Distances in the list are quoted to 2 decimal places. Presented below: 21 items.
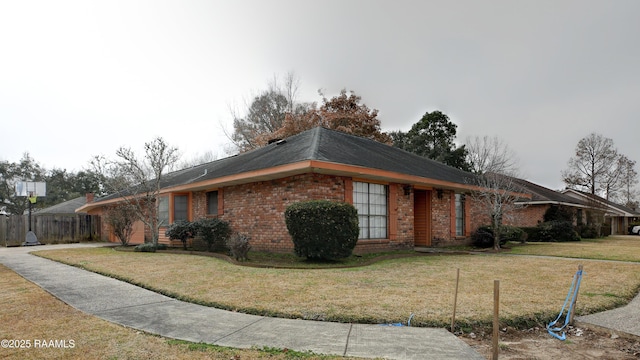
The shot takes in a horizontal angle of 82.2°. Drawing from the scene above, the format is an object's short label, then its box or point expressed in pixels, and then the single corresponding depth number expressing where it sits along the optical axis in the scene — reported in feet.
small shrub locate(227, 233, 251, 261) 31.55
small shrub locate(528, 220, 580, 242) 66.74
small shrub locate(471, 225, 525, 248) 48.06
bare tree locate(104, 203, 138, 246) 52.13
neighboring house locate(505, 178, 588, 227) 74.12
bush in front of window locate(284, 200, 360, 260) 29.30
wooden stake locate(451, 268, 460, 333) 13.30
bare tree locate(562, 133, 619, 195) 131.75
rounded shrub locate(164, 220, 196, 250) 42.77
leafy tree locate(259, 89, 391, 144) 88.79
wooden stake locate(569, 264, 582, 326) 14.28
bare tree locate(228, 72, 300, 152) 105.81
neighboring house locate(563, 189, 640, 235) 83.48
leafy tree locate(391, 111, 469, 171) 112.98
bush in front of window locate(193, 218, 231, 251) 40.86
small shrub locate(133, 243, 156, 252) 43.88
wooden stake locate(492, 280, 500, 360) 10.36
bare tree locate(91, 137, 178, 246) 45.91
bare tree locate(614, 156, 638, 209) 133.80
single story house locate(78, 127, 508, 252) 35.04
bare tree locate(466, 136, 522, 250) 44.93
